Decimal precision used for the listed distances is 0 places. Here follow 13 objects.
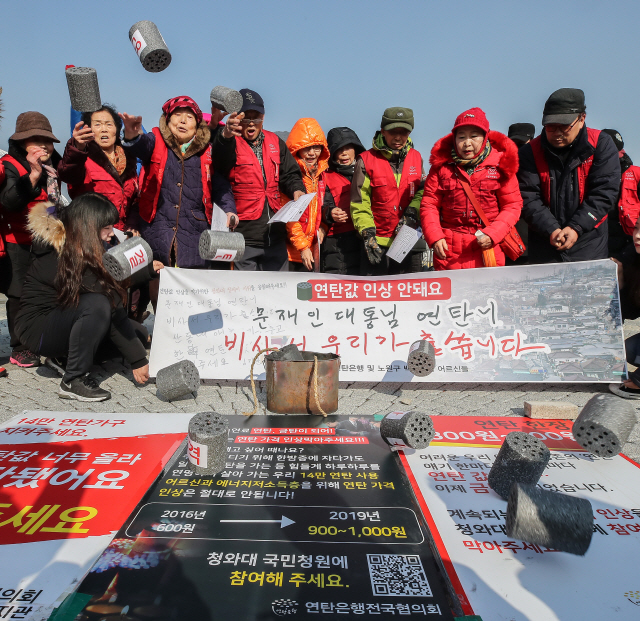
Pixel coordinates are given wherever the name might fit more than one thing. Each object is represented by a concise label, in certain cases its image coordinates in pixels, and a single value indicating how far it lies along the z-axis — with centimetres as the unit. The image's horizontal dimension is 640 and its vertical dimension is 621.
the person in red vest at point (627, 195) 511
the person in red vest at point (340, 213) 538
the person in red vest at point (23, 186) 422
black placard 161
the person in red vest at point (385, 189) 479
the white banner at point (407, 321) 411
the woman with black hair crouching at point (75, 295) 380
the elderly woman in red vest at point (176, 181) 429
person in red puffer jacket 421
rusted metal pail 337
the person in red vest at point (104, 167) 422
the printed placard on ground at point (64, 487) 178
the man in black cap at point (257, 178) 464
